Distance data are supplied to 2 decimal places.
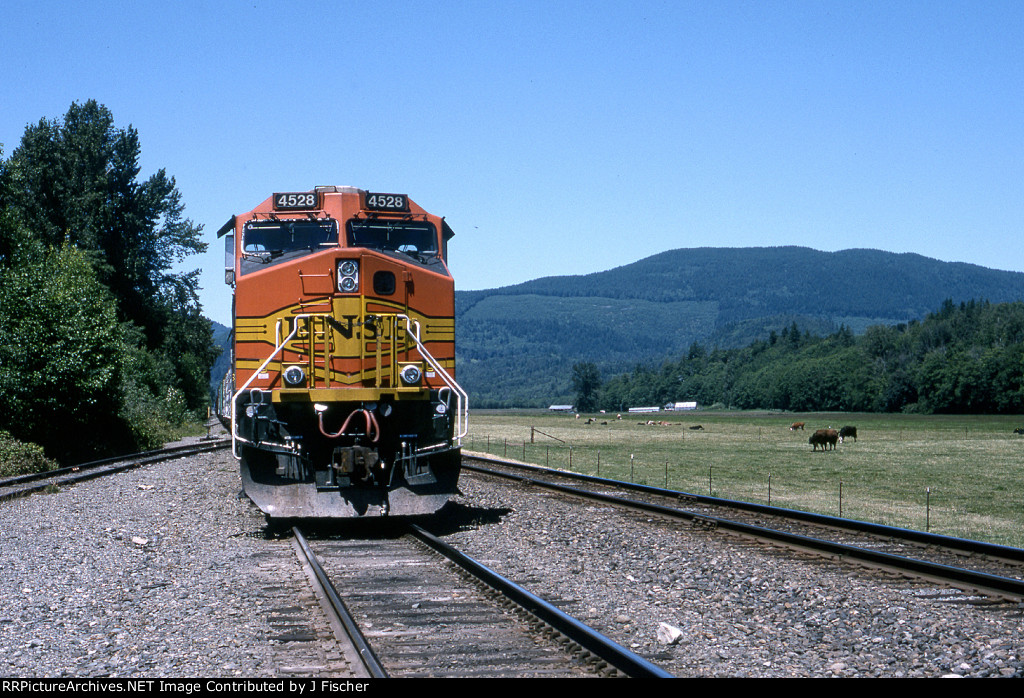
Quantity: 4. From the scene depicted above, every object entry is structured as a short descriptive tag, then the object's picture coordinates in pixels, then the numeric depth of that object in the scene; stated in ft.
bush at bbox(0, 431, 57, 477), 87.35
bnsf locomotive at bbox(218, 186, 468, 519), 41.98
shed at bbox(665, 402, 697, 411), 596.05
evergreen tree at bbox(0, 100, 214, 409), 189.47
